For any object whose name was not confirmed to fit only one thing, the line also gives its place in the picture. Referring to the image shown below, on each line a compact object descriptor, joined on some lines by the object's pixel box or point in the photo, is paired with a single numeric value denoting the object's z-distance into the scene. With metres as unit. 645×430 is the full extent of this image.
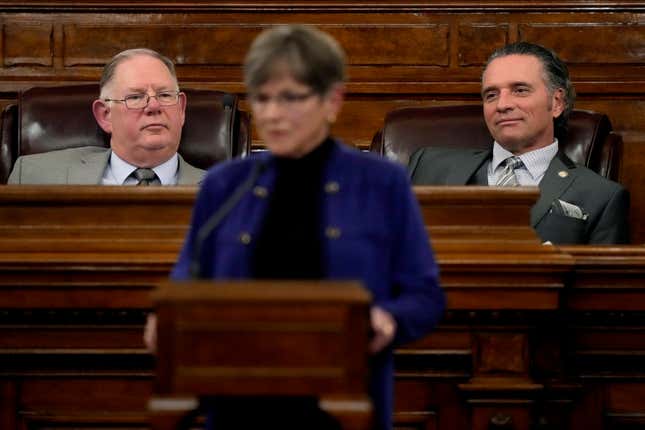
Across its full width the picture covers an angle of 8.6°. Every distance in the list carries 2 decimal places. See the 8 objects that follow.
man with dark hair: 8.29
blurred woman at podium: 6.58
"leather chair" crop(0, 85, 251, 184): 8.40
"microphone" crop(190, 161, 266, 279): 6.68
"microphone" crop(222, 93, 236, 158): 8.37
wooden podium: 5.99
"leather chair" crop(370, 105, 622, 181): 8.45
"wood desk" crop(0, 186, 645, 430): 7.65
